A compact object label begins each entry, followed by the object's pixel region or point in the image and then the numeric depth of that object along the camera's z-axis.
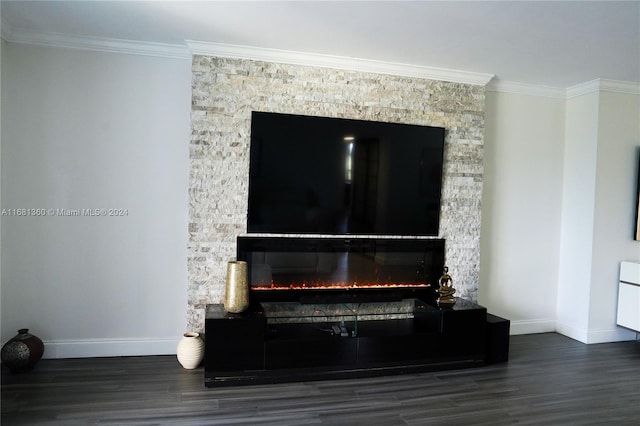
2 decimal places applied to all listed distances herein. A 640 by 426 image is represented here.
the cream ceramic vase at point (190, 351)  3.26
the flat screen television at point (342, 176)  3.52
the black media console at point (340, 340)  3.05
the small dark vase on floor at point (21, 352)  3.03
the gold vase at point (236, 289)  3.14
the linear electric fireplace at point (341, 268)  3.52
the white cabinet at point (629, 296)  4.14
